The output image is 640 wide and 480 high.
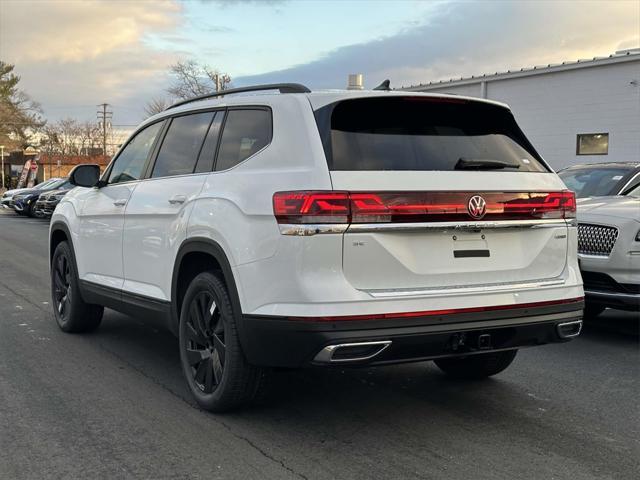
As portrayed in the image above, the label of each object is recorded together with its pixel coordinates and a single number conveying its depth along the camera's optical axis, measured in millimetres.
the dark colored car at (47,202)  24447
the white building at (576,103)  18484
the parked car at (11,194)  29212
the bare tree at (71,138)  84188
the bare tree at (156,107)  62534
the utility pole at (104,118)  77206
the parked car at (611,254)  6293
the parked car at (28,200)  27266
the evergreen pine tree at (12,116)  67669
